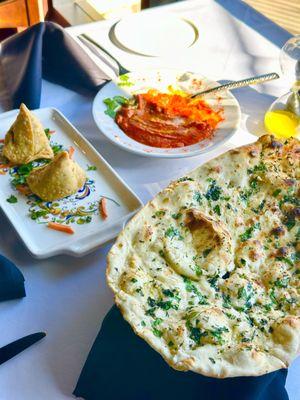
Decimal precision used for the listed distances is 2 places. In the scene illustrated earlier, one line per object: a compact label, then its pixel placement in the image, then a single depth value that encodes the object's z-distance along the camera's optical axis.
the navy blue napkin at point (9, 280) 0.91
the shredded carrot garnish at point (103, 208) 1.06
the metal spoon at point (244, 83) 1.39
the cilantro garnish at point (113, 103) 1.33
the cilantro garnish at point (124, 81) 1.40
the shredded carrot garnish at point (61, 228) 1.01
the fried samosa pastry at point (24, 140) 1.15
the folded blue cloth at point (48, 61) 1.42
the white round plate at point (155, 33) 1.60
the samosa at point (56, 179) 1.06
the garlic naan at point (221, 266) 0.73
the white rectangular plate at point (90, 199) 0.99
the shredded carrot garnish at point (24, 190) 1.09
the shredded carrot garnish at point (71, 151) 1.21
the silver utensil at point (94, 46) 1.51
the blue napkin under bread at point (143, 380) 0.78
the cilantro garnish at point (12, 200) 1.07
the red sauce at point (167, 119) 1.27
